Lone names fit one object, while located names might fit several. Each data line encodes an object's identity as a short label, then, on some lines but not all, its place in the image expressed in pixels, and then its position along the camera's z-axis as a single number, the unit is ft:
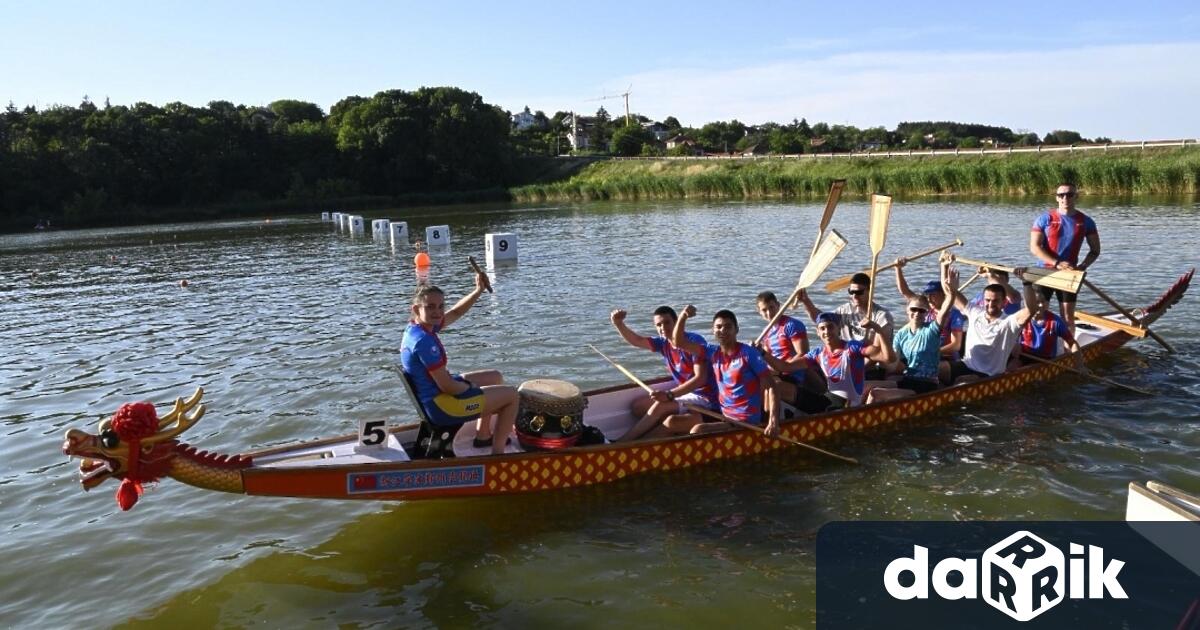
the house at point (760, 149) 277.56
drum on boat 23.88
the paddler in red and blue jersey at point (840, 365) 28.22
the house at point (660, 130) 431.55
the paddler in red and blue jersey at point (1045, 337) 33.63
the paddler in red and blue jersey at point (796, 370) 27.89
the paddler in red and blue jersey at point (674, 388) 26.55
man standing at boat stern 34.12
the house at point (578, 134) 401.25
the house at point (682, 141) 332.64
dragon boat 18.44
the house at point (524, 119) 581.94
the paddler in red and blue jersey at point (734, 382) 25.43
